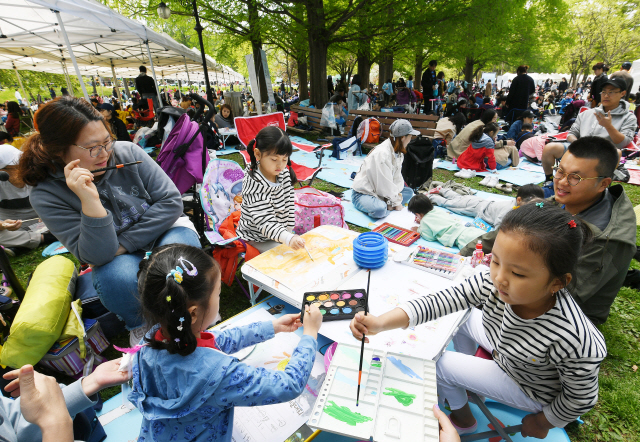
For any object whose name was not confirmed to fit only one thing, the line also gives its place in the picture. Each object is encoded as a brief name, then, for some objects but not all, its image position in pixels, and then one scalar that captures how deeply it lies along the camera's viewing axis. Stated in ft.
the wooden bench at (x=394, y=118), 24.03
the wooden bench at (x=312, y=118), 31.53
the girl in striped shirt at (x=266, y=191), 7.92
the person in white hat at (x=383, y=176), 13.41
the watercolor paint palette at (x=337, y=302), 5.56
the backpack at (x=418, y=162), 16.07
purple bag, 10.19
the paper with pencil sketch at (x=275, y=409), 5.06
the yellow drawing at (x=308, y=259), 6.62
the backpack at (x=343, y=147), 22.79
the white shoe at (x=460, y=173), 19.01
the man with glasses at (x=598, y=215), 5.83
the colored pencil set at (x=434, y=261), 6.64
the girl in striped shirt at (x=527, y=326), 3.64
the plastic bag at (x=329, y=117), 29.22
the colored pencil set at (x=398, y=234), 11.21
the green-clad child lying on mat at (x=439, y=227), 11.12
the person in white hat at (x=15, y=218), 11.19
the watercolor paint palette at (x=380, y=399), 3.56
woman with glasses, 5.67
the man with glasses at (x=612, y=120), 11.84
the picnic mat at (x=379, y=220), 13.32
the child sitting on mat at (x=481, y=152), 19.25
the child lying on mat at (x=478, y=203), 10.15
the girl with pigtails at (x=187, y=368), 3.41
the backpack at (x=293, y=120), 33.18
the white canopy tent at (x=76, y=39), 18.52
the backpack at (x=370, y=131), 24.21
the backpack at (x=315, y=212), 9.94
